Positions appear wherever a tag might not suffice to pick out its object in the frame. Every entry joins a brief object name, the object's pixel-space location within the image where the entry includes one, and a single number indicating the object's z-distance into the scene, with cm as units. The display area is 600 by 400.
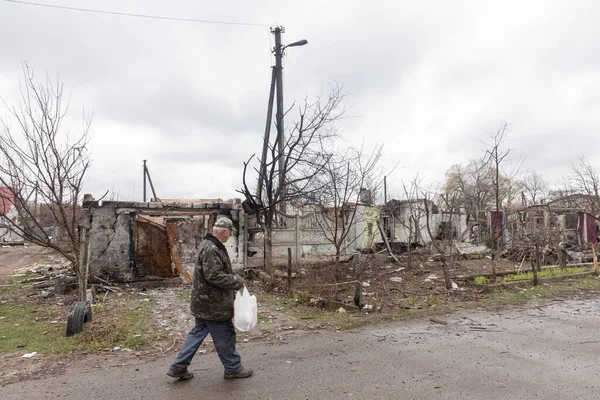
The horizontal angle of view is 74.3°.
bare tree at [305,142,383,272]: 1124
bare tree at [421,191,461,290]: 904
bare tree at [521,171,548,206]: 3929
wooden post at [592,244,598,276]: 1121
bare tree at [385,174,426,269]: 1994
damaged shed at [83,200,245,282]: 1069
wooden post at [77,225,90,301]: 680
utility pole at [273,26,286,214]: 1127
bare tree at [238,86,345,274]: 1074
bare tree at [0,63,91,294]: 785
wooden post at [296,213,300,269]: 1351
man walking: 400
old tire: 590
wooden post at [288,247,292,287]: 941
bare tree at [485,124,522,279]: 1243
